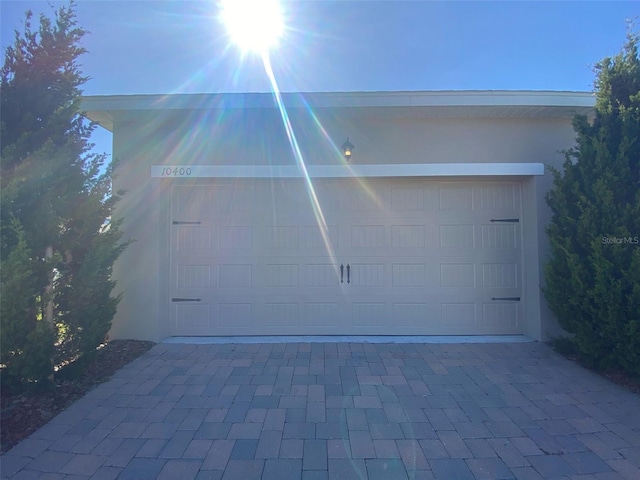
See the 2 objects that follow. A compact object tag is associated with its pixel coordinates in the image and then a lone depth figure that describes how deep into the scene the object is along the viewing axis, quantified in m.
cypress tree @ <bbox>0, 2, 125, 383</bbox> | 3.03
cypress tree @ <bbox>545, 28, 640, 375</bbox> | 3.61
